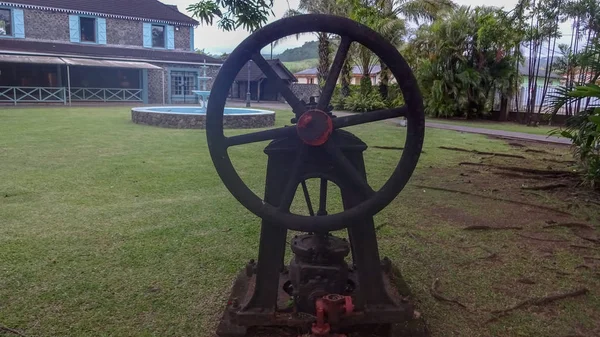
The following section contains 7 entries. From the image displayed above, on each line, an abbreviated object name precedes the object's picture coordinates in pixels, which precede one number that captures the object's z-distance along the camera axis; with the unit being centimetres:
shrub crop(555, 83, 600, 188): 559
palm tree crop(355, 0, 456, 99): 2152
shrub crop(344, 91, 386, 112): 2194
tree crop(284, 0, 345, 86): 2446
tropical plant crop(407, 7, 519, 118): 1844
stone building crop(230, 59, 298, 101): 3225
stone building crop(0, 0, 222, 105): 2350
